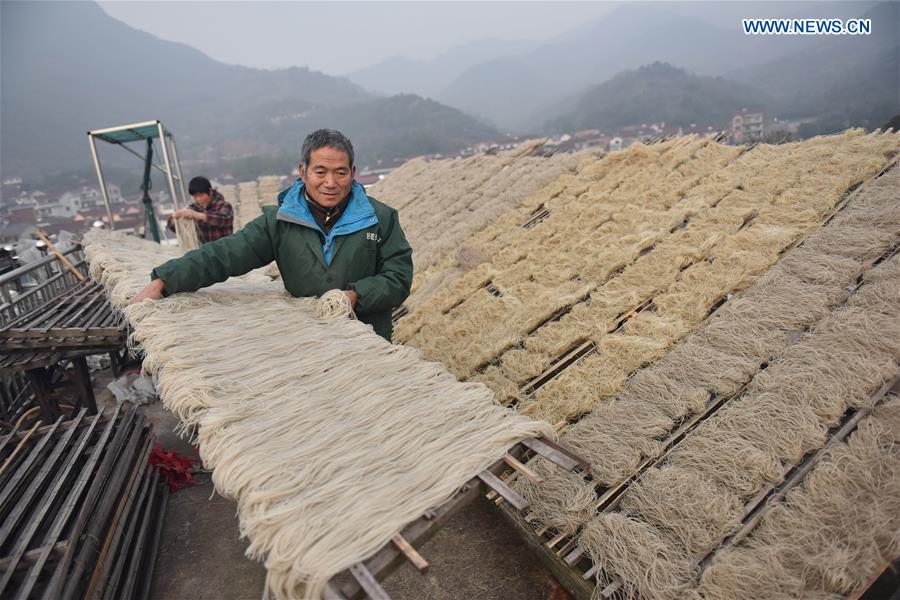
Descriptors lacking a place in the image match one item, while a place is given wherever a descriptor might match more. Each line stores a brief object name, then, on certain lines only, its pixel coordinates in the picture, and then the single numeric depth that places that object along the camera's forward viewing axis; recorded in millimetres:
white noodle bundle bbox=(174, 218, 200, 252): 5445
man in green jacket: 2252
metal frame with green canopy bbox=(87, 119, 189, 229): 7375
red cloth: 3729
